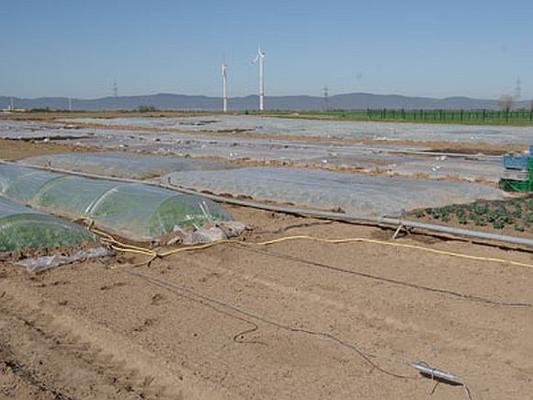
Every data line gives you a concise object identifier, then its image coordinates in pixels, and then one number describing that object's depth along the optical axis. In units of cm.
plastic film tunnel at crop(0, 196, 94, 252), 932
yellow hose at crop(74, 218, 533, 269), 873
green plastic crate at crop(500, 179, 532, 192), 1435
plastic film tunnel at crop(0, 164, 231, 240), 1054
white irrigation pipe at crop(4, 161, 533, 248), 897
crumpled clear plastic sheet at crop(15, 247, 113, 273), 857
